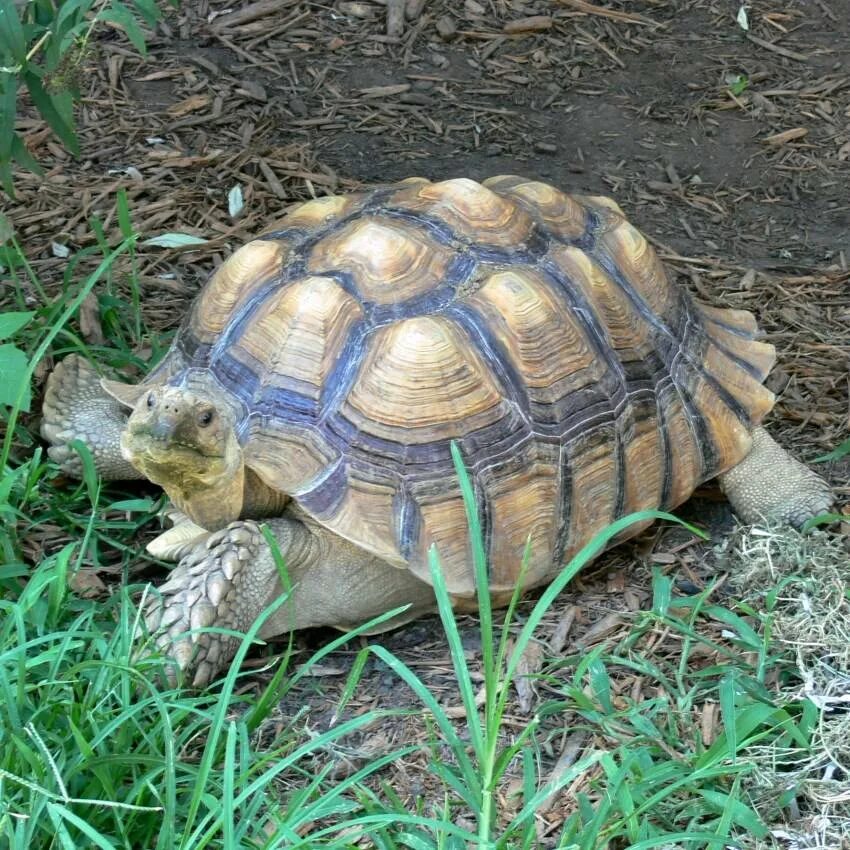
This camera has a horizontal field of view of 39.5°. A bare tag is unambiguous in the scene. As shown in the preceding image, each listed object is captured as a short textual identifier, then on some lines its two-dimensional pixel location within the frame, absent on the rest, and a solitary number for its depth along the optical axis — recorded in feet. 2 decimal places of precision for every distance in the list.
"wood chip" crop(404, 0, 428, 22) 20.61
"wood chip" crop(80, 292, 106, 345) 13.51
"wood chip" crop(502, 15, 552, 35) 20.68
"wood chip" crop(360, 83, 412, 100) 19.20
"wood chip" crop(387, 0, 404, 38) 20.38
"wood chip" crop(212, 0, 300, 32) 19.76
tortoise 10.11
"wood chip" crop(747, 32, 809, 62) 20.74
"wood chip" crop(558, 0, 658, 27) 21.25
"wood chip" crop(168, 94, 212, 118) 17.95
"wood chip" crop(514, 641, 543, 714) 9.78
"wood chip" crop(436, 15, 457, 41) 20.35
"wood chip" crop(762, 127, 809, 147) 18.92
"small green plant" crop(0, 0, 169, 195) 9.76
